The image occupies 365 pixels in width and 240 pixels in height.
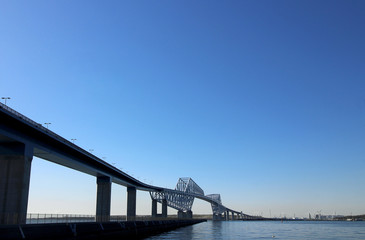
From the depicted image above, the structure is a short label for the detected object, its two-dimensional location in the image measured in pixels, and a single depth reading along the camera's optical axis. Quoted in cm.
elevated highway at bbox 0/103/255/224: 4359
